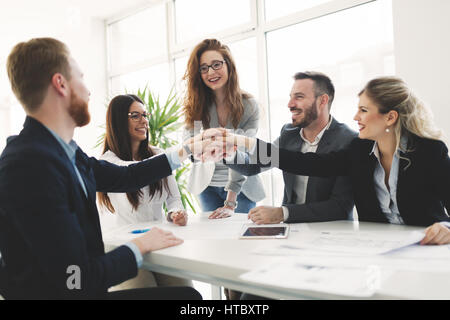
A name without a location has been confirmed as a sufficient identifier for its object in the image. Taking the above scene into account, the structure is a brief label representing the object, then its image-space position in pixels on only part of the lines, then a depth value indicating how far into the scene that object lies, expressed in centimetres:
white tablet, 130
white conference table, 77
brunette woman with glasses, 214
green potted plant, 402
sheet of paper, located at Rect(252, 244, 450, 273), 91
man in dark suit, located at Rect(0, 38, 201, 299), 89
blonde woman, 150
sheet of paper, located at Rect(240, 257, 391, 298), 75
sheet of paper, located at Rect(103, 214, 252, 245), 139
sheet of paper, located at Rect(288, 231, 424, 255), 108
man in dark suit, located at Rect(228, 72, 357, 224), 163
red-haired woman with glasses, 242
